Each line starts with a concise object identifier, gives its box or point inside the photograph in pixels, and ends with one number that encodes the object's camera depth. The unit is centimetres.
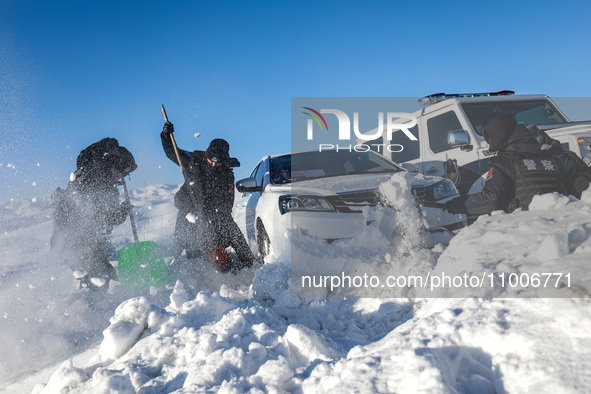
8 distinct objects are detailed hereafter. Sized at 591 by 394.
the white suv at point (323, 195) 384
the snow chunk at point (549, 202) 312
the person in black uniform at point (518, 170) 375
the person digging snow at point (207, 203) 620
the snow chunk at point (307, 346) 210
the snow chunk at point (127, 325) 252
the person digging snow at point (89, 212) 545
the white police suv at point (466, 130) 546
